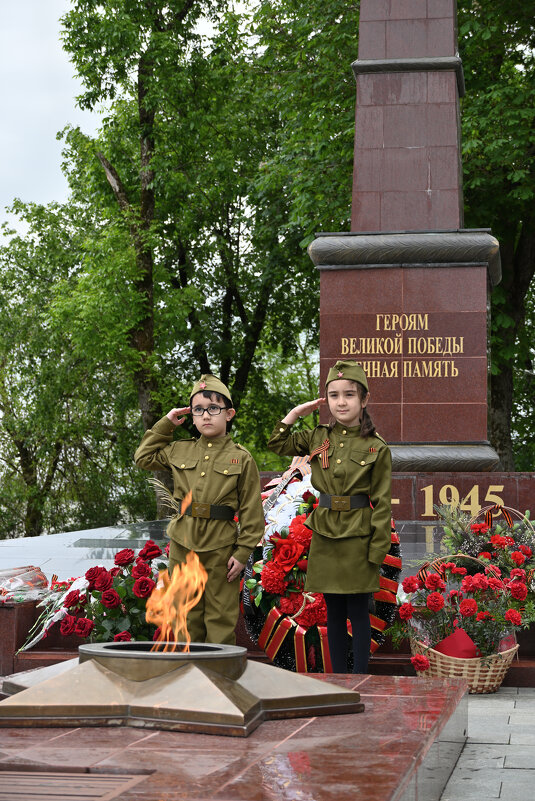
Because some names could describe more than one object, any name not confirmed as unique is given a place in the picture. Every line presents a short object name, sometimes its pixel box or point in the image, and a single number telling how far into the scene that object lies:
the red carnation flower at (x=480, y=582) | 5.32
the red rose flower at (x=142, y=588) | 5.25
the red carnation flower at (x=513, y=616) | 5.13
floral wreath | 5.20
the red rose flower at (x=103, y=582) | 5.32
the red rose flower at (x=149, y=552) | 5.57
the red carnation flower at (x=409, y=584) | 5.32
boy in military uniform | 4.75
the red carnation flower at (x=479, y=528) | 5.88
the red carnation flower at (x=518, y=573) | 5.46
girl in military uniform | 4.82
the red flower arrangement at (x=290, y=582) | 5.21
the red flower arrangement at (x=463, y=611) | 5.20
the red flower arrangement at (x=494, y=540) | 5.68
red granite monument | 10.20
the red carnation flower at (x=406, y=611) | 5.19
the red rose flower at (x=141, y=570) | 5.39
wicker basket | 5.17
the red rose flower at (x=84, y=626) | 5.25
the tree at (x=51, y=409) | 22.50
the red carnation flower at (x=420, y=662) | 5.04
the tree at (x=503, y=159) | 16.09
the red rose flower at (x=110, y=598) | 5.27
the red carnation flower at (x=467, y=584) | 5.31
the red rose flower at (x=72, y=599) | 5.46
